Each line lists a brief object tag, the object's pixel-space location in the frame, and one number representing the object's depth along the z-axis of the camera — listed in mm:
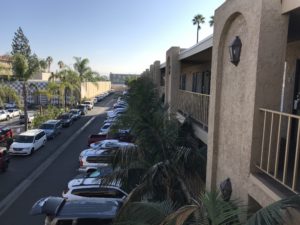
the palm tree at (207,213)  2261
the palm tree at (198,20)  41489
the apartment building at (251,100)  3186
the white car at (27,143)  14922
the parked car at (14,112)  28348
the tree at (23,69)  18024
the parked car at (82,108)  30861
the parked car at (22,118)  24097
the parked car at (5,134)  16689
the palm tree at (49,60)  71587
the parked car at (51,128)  19021
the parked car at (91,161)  11463
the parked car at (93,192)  8112
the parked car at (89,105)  35457
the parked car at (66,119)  23517
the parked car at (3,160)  12113
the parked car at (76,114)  26521
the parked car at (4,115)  26326
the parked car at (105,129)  18277
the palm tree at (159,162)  5016
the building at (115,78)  119203
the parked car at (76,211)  6436
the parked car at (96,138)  15847
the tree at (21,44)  60773
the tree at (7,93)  16650
